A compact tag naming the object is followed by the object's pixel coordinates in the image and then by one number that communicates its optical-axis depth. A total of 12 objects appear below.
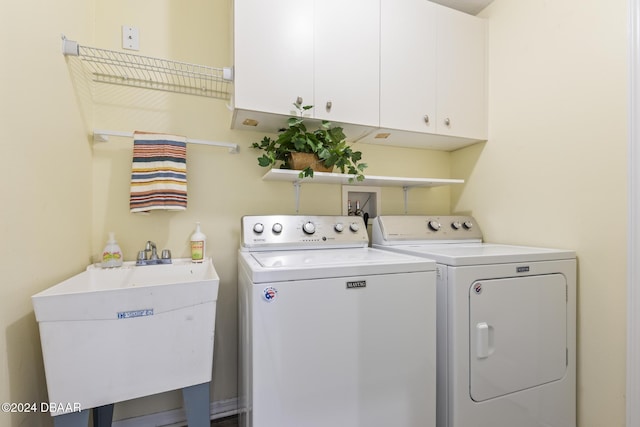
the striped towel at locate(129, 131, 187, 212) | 1.41
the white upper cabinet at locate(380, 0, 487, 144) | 1.64
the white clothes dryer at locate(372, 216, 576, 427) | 1.19
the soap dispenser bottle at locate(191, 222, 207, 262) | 1.50
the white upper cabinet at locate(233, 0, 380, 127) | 1.37
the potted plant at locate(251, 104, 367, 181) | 1.47
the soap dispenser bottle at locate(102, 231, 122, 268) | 1.35
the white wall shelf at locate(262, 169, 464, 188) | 1.53
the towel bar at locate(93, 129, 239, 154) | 1.39
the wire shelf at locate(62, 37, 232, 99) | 1.41
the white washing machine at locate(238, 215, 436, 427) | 0.96
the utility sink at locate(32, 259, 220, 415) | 0.85
